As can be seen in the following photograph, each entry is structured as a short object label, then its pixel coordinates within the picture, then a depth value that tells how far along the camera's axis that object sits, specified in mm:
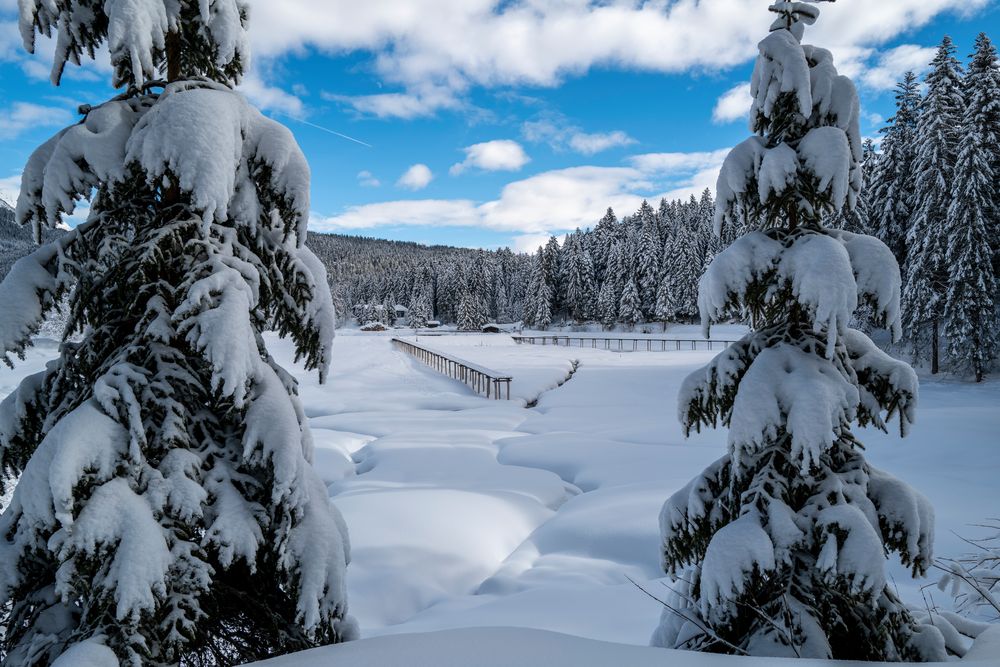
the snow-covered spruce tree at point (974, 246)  26500
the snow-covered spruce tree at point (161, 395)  2543
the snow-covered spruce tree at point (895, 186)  35344
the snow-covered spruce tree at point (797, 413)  3445
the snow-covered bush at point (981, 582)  3761
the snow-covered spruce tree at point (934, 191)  28672
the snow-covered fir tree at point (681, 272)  65000
